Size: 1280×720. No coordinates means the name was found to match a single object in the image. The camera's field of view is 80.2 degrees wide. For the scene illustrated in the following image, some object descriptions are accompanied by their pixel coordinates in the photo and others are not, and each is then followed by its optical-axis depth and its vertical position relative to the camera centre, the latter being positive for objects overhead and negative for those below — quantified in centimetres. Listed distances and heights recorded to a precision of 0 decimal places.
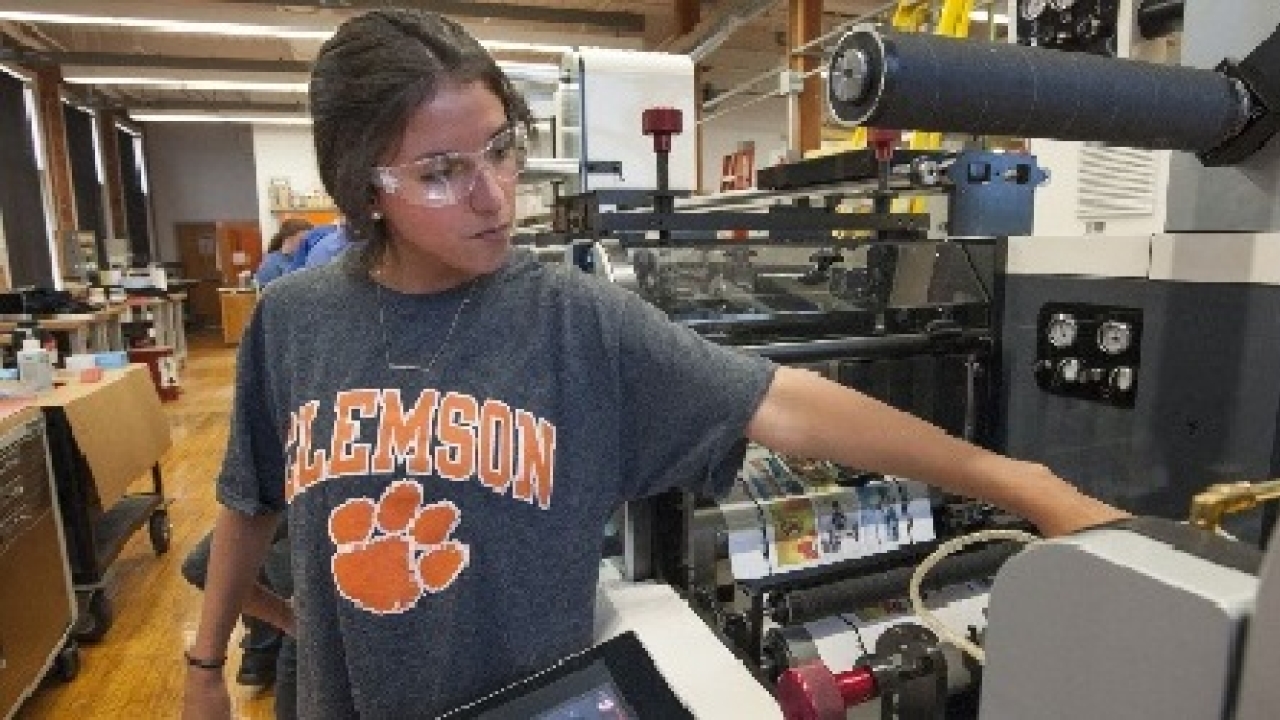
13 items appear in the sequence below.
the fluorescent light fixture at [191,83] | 766 +164
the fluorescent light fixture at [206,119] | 975 +169
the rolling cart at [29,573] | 200 -92
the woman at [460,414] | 78 -18
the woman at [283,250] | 405 -5
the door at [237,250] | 1030 -11
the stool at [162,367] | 584 -98
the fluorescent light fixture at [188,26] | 539 +158
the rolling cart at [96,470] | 253 -79
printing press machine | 31 -15
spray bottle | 263 -43
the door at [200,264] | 1193 -34
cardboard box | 257 -67
